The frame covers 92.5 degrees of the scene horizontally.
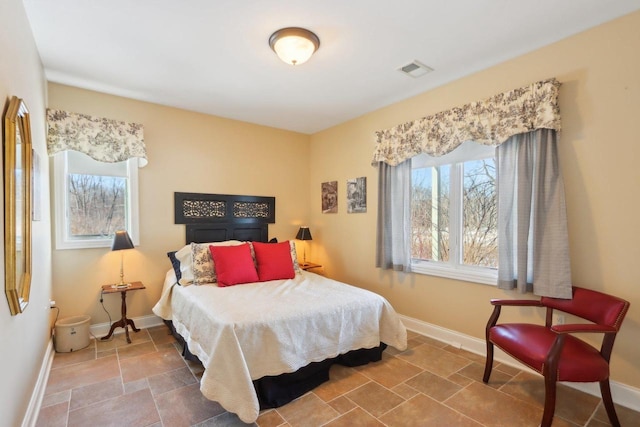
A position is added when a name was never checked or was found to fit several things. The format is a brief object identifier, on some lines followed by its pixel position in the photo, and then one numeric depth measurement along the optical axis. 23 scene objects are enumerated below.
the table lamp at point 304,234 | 4.46
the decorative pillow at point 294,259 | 3.61
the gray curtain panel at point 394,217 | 3.36
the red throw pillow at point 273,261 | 3.32
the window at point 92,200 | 3.05
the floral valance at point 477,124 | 2.31
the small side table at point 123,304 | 3.03
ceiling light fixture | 2.18
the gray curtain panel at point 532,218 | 2.24
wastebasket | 2.80
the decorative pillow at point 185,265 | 3.06
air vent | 2.69
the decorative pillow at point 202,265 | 3.07
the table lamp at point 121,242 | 3.00
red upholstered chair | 1.76
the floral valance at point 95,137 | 2.91
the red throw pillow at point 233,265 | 3.06
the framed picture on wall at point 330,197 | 4.36
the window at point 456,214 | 2.85
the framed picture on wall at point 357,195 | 3.91
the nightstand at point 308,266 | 4.31
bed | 1.92
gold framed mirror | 1.40
